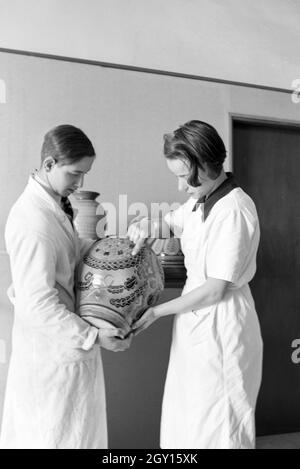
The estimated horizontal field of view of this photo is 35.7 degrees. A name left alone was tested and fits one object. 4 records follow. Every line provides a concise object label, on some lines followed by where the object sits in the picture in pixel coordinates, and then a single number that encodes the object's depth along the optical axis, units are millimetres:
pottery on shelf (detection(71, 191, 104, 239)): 1969
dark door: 2766
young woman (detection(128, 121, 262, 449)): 1546
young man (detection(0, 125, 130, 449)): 1385
